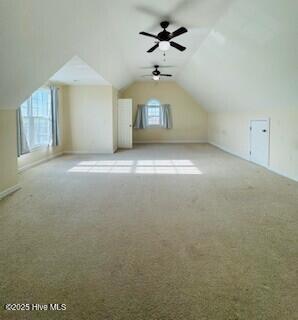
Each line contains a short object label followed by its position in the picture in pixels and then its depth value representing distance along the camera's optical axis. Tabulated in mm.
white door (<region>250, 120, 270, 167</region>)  5891
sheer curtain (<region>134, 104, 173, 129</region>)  11391
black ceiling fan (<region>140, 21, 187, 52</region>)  4320
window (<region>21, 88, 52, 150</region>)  5896
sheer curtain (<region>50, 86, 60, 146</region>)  7195
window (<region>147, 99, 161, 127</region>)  11516
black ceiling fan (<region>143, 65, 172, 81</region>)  8142
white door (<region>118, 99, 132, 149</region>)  9531
